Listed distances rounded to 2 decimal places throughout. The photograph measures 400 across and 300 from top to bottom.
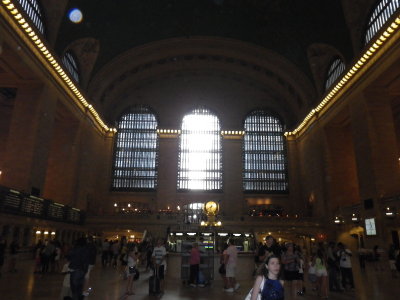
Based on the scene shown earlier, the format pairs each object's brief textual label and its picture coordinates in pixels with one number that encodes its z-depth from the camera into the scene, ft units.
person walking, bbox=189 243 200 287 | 27.76
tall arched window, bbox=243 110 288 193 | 106.22
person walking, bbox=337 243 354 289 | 26.40
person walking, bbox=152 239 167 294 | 24.23
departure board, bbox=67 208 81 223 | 71.15
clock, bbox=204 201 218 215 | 47.57
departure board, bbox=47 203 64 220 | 61.58
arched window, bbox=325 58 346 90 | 76.70
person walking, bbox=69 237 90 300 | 17.39
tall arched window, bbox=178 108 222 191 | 106.63
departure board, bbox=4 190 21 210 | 46.44
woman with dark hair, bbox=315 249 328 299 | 23.32
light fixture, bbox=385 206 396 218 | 51.46
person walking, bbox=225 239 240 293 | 25.49
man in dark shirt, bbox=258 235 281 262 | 21.48
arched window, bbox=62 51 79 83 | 74.57
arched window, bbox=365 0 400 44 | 56.22
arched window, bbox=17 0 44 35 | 56.70
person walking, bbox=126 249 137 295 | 22.57
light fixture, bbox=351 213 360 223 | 63.93
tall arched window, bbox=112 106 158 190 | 105.60
